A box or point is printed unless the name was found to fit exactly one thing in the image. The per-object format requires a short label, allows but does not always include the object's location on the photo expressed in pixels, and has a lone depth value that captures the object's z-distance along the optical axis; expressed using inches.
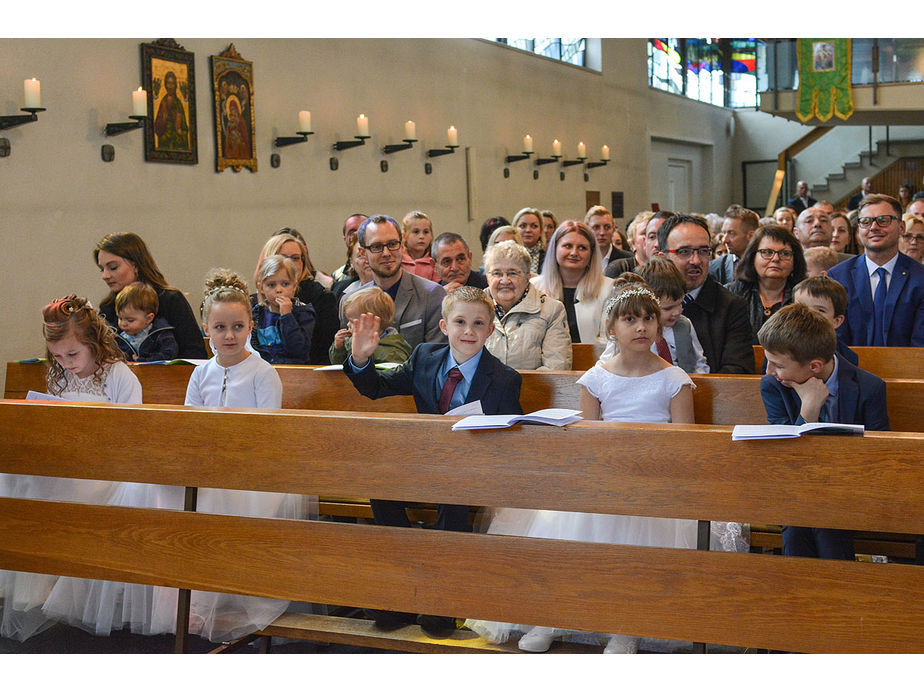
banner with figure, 549.6
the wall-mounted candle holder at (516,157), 495.5
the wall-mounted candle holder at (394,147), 397.7
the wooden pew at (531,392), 129.9
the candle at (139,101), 263.9
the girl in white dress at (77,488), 126.0
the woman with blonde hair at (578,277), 187.0
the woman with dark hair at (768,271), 178.7
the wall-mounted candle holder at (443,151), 428.9
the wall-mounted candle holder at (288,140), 338.0
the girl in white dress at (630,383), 121.8
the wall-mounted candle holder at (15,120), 238.7
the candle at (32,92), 239.6
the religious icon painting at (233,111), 310.7
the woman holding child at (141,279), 183.2
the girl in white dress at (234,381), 130.1
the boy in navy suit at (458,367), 129.2
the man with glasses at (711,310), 159.6
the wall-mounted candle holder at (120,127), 270.5
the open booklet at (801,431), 87.4
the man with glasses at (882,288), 177.5
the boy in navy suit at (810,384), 109.6
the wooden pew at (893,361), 154.9
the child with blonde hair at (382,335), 158.7
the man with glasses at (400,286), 179.9
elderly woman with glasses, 163.7
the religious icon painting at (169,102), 284.8
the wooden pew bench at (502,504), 88.0
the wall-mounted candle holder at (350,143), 367.0
